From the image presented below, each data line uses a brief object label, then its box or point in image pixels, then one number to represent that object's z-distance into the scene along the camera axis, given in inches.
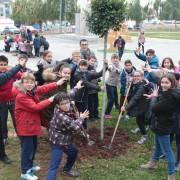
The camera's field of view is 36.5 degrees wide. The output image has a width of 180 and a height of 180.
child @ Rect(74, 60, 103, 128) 198.5
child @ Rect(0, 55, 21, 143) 170.8
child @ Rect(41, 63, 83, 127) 172.1
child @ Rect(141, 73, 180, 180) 146.3
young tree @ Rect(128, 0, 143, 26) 1877.2
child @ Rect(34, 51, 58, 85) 186.4
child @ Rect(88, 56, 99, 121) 224.3
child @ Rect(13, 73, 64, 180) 145.4
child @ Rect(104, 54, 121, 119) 243.4
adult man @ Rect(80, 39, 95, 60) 242.3
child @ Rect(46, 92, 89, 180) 139.7
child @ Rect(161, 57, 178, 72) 207.6
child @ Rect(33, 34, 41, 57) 611.9
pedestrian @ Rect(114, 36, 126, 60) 587.4
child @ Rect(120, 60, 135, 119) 226.3
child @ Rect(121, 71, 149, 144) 197.3
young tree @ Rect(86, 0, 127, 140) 184.5
